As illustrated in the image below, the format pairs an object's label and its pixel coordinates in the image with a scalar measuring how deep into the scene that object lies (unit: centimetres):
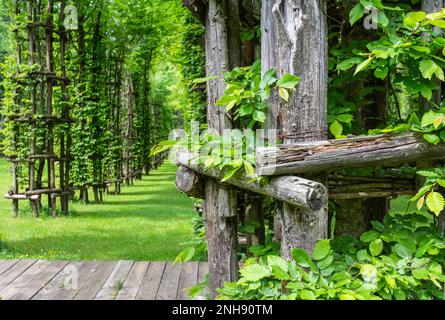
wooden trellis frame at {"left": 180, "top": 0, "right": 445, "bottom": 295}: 255
